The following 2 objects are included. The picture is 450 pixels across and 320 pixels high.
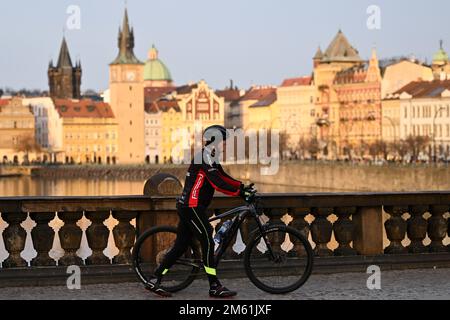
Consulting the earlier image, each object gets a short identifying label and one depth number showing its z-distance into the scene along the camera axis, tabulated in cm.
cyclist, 1434
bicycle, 1455
